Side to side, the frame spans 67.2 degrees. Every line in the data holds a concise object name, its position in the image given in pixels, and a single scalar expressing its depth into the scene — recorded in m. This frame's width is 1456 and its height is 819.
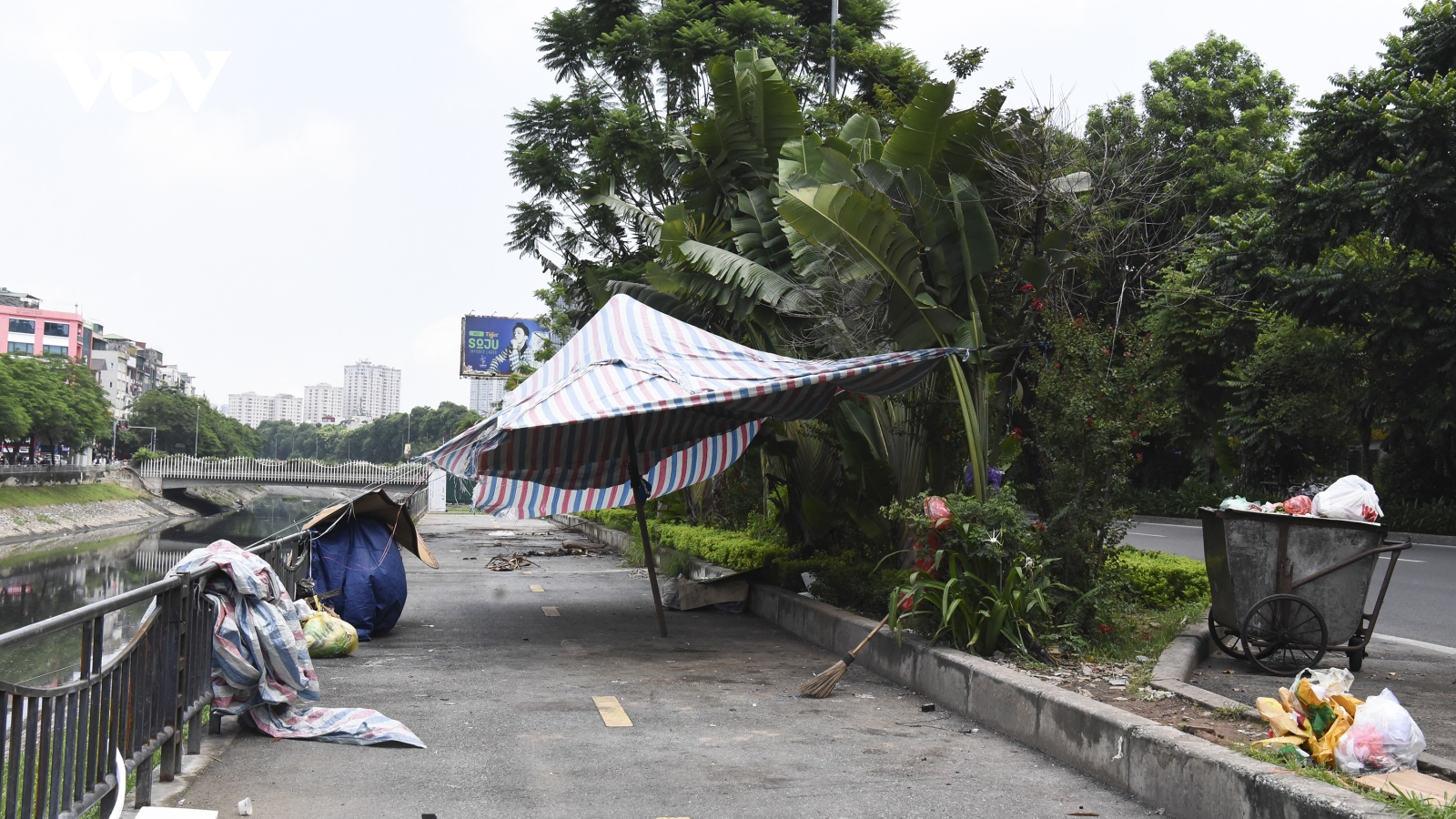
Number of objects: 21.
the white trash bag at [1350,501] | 6.82
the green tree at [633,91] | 18.62
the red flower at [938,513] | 7.16
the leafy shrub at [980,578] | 6.96
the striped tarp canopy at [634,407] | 8.35
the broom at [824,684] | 7.11
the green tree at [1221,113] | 30.41
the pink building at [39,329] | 117.12
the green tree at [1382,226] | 16.83
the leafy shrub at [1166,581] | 9.87
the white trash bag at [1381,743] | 4.29
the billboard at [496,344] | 46.94
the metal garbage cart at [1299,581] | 6.77
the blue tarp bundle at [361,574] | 9.18
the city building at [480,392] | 152.12
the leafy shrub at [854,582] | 9.15
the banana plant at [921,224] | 8.58
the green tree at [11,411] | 66.75
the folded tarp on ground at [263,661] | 5.45
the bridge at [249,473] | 71.62
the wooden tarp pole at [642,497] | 9.90
